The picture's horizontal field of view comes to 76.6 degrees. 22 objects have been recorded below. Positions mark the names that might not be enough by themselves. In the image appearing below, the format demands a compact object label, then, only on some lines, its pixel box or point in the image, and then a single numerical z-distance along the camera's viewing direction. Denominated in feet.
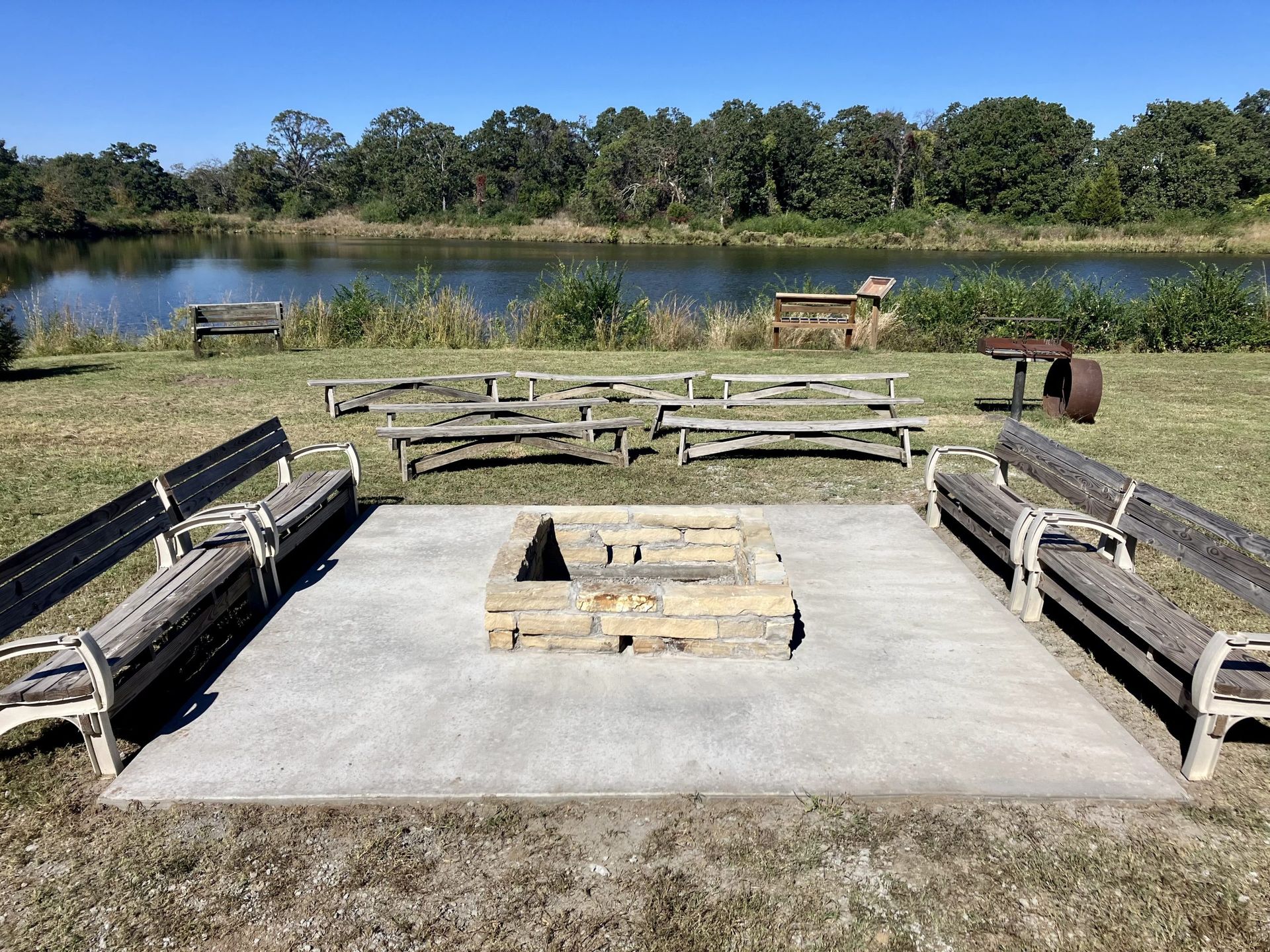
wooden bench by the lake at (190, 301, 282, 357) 41.96
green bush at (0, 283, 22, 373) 36.65
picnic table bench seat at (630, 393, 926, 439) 24.73
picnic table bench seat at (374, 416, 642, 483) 21.62
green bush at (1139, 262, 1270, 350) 44.16
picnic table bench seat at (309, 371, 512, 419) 28.66
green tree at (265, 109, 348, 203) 280.72
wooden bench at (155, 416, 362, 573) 14.20
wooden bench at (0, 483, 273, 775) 9.43
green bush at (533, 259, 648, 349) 46.34
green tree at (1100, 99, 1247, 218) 161.07
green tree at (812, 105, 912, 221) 182.39
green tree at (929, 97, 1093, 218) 179.22
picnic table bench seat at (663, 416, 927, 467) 22.13
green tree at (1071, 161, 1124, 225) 157.79
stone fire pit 12.06
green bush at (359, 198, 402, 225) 204.74
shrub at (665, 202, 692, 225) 182.70
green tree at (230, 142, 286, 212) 234.79
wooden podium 44.42
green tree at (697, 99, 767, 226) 187.73
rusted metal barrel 27.66
